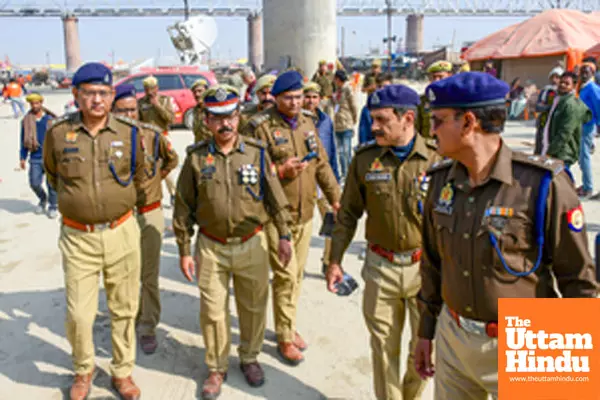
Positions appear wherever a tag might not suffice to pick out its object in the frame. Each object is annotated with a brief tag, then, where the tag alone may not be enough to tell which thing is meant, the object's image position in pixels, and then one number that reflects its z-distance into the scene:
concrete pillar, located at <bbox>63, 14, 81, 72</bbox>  65.56
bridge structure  66.06
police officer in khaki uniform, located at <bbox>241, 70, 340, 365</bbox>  4.09
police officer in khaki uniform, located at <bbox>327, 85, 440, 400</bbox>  2.99
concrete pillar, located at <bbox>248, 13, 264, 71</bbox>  70.50
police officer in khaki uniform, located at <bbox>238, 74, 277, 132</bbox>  5.43
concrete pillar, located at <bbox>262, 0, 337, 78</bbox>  18.53
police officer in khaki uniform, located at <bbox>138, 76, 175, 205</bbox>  6.50
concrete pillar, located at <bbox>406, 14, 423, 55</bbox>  79.06
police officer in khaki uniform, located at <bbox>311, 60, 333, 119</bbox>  11.66
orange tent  18.72
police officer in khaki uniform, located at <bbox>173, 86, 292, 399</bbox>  3.50
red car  15.77
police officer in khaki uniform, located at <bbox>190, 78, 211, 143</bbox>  6.18
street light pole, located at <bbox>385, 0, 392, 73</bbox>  36.69
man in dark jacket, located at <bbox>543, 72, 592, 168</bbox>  6.38
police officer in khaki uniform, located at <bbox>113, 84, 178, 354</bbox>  4.30
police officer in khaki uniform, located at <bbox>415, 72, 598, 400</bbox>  1.91
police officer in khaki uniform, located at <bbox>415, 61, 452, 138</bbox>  6.26
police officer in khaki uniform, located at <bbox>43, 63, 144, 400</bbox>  3.43
